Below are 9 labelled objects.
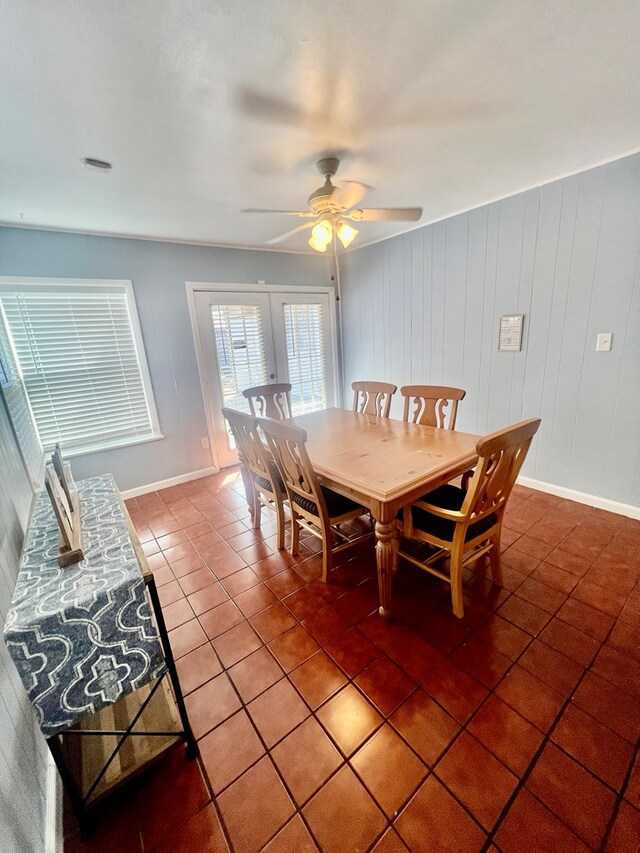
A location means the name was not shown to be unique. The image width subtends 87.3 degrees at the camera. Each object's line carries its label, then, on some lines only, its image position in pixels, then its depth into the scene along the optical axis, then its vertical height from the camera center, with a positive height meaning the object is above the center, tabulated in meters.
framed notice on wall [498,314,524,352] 2.74 -0.06
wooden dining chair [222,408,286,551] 2.12 -0.81
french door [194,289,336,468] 3.51 -0.05
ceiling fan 1.78 +0.67
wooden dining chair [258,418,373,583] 1.74 -0.88
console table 0.89 -0.82
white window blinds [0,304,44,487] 1.73 -0.32
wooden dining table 1.53 -0.66
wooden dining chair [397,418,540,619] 1.39 -0.88
